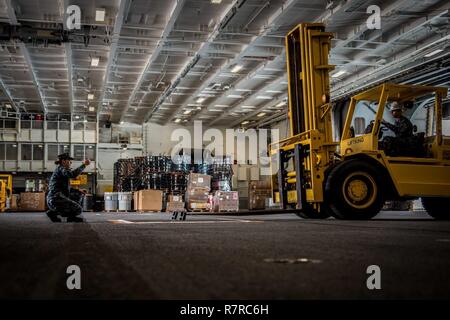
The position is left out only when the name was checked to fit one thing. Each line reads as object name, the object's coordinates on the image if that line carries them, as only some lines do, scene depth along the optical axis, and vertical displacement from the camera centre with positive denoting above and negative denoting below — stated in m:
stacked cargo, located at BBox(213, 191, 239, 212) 22.91 -0.16
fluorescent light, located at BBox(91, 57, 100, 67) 19.92 +5.67
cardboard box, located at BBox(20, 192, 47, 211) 27.06 +0.02
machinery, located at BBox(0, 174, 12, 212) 23.48 +0.42
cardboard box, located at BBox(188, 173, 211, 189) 23.30 +0.85
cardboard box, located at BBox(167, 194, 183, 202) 24.39 +0.03
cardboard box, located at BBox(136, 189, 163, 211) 24.20 -0.04
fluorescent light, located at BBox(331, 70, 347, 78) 21.97 +5.44
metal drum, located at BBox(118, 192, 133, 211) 25.78 -0.01
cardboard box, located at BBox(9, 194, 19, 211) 26.57 -0.02
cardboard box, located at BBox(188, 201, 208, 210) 23.00 -0.32
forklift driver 9.09 +1.00
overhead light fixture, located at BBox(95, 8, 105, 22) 15.12 +5.76
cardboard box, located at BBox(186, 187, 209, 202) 23.17 +0.18
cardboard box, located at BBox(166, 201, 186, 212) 24.05 -0.35
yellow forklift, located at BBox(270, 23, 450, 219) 8.82 +0.74
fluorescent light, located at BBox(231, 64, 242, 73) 21.23 +5.58
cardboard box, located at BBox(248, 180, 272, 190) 28.09 +0.66
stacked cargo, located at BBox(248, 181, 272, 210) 27.86 +0.13
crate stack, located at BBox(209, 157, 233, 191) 25.58 +1.23
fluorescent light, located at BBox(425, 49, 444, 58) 17.29 +4.95
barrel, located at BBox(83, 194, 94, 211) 28.51 -0.08
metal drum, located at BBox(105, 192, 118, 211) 26.41 -0.04
